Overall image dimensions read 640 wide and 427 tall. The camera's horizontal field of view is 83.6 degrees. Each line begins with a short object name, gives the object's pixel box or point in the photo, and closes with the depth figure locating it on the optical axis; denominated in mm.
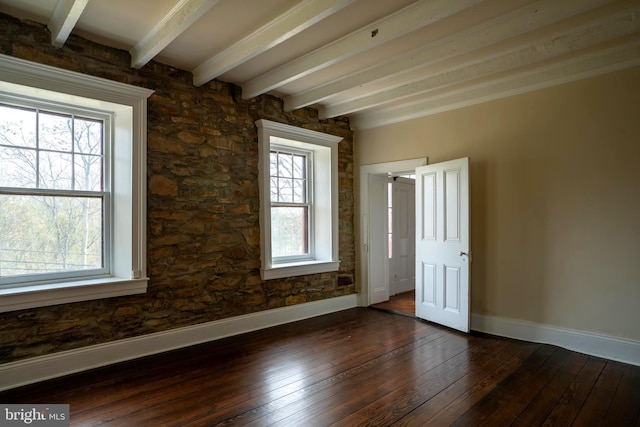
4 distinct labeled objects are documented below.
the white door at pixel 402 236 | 6387
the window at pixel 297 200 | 4344
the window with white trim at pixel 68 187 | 2916
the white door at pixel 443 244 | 4125
